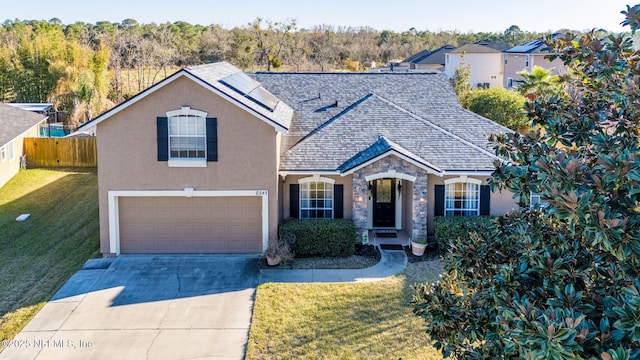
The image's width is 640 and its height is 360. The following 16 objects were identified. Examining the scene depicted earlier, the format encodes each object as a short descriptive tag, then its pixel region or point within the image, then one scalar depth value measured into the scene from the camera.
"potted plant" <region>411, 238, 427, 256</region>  17.92
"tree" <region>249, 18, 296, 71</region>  56.66
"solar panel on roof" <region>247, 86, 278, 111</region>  19.44
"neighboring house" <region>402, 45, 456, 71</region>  61.50
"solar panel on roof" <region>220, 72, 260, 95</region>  19.42
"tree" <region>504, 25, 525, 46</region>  87.78
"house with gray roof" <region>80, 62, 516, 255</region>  17.39
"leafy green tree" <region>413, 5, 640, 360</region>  4.74
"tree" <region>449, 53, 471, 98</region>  40.55
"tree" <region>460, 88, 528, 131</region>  33.06
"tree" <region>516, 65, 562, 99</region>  27.65
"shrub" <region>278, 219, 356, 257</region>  17.78
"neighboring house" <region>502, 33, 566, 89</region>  49.16
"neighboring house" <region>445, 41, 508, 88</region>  57.91
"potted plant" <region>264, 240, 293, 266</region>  16.94
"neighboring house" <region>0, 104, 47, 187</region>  26.56
